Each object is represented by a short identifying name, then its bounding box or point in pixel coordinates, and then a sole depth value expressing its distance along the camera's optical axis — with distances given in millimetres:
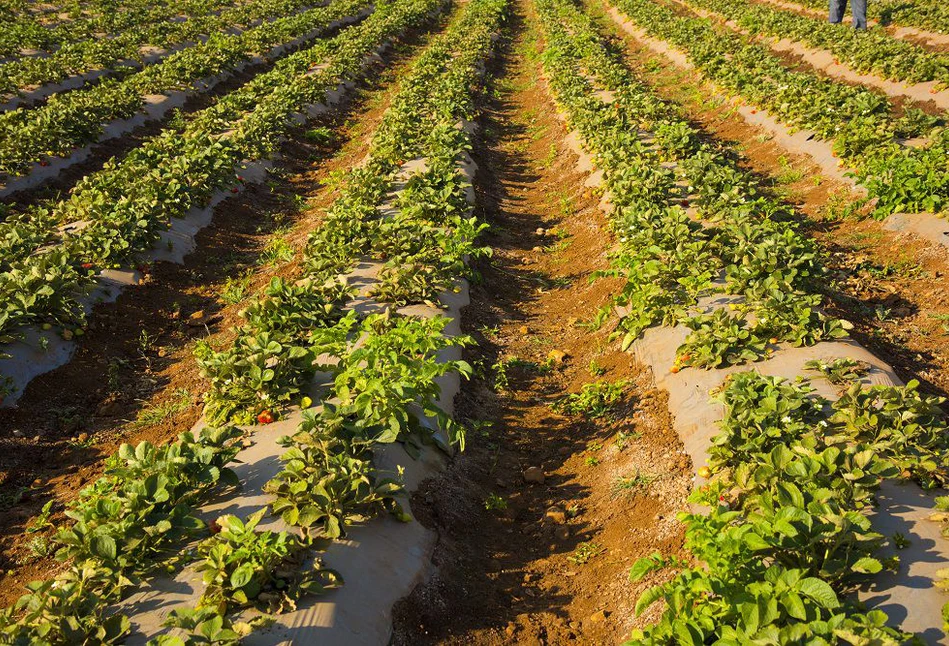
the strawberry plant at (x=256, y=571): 3553
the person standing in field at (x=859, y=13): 19797
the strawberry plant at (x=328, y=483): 4105
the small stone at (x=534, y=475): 5594
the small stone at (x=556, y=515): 5150
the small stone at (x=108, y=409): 6492
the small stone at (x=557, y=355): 7215
